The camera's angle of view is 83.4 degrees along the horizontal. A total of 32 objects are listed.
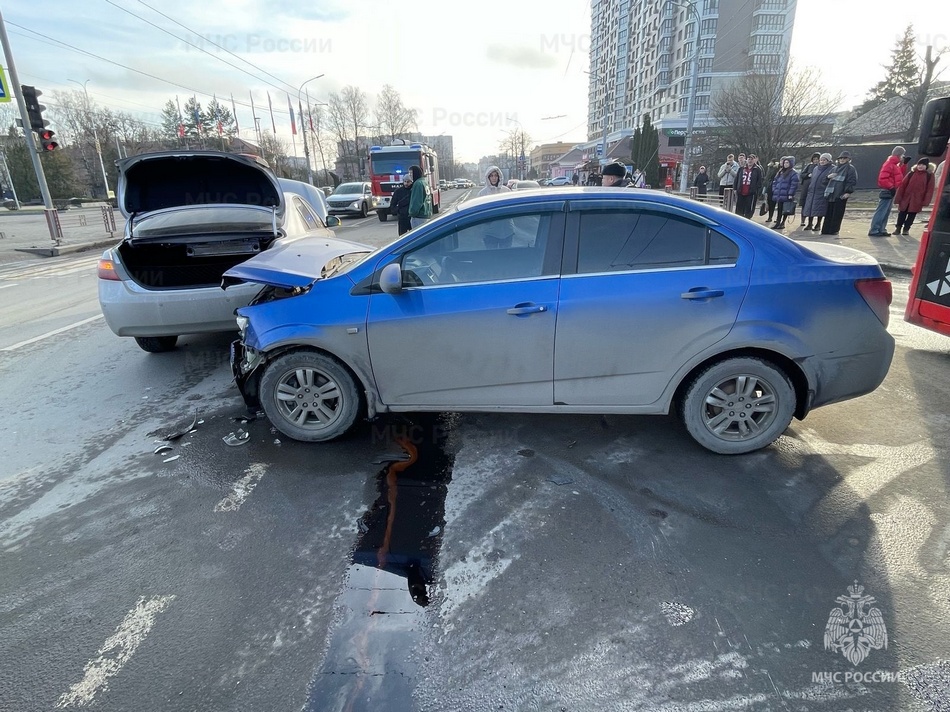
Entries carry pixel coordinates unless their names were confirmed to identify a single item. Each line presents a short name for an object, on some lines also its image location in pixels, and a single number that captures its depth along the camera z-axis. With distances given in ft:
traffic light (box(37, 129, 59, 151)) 54.70
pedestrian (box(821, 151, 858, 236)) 40.24
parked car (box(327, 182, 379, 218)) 84.48
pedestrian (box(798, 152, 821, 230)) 46.59
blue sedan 11.06
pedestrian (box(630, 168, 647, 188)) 44.57
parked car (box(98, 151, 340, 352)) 17.28
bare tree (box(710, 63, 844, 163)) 85.81
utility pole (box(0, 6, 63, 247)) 54.24
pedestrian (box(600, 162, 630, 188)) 24.84
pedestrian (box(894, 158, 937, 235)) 36.68
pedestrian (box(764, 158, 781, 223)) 49.88
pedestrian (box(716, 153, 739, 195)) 55.77
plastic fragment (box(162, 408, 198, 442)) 13.54
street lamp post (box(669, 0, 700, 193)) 81.64
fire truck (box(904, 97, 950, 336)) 16.65
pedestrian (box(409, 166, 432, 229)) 34.63
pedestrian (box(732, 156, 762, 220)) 48.37
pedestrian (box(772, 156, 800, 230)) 44.45
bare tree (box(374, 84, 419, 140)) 226.99
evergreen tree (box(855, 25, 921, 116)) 207.62
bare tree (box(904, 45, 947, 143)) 124.06
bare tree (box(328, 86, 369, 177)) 229.25
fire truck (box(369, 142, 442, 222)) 77.10
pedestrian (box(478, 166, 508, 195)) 32.19
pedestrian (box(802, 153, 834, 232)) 42.11
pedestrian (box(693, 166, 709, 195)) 82.05
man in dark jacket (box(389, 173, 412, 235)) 38.93
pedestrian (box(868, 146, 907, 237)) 40.22
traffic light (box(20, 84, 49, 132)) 54.29
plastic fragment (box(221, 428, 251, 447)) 13.21
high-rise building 265.87
